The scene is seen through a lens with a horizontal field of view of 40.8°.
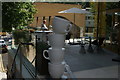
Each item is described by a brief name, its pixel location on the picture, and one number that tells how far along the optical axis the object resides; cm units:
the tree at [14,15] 1084
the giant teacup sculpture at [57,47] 280
